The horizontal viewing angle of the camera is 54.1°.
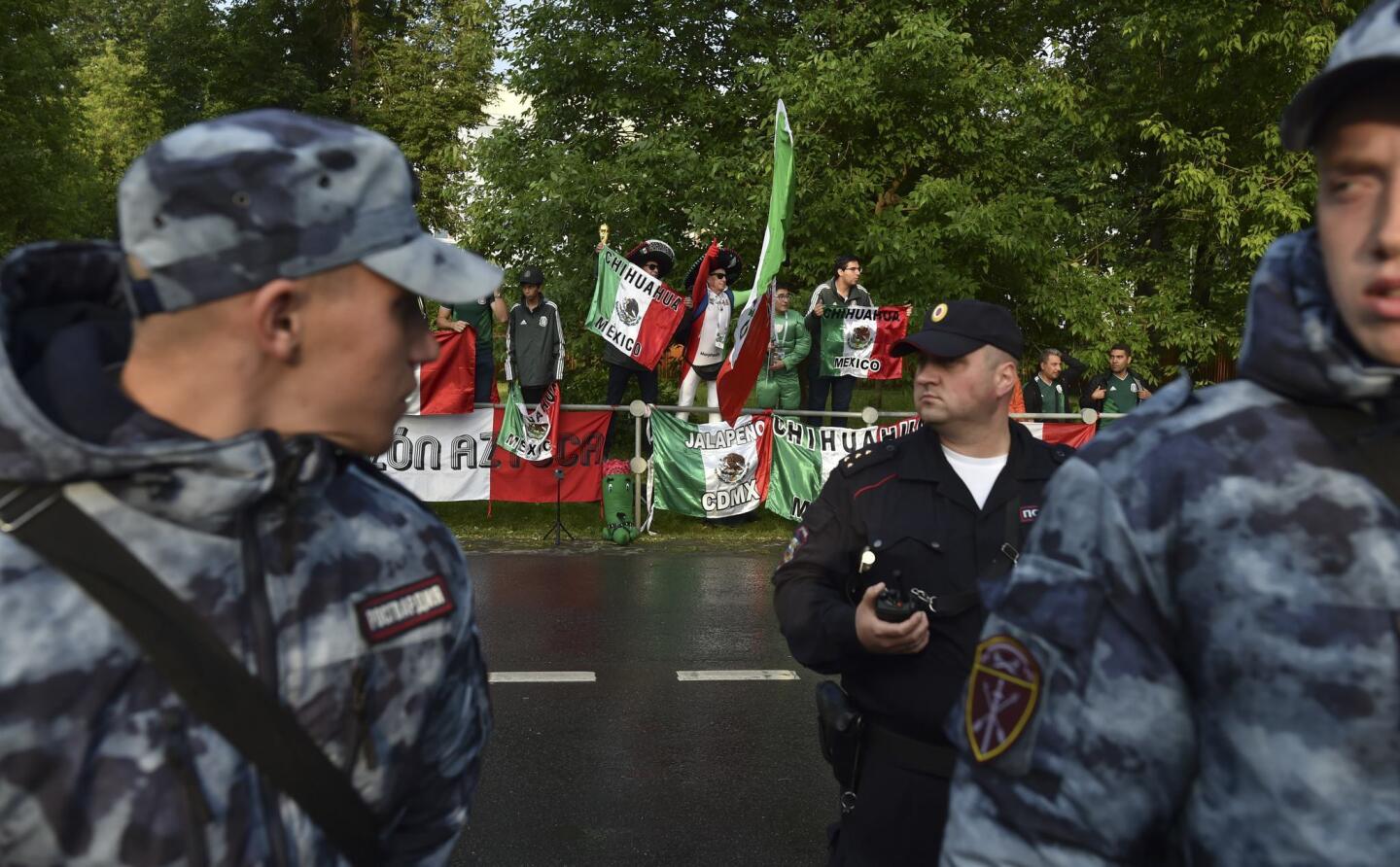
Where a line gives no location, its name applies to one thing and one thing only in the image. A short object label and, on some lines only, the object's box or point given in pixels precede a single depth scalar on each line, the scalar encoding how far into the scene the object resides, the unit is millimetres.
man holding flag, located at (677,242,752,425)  14445
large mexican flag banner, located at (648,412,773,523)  13438
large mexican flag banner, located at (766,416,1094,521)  13633
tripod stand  12766
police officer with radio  3455
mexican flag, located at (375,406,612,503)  13273
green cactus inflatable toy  12945
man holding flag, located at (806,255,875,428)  14906
